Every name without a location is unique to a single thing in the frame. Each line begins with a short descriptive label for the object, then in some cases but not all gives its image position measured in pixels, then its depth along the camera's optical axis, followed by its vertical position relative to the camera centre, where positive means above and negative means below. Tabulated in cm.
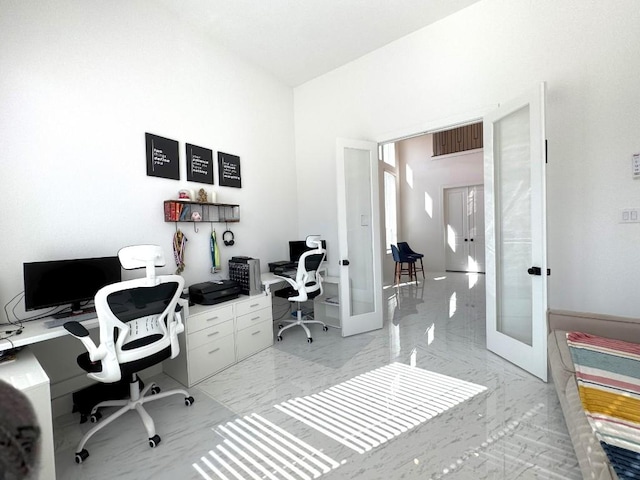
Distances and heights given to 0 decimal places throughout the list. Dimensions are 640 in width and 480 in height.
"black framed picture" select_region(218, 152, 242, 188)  343 +81
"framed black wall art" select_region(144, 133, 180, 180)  276 +81
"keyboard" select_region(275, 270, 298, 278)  355 -47
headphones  345 -3
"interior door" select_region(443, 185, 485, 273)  731 +4
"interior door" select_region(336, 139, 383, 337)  357 -5
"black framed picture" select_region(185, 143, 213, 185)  310 +81
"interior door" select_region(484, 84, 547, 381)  232 -3
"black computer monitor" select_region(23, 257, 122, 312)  193 -28
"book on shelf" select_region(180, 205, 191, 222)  292 +26
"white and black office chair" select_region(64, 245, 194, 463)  171 -58
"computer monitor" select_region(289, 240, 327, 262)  416 -20
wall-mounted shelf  284 +29
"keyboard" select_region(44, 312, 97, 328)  189 -53
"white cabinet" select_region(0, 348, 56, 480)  140 -72
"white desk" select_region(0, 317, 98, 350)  163 -55
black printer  278 -54
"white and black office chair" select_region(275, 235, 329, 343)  335 -54
